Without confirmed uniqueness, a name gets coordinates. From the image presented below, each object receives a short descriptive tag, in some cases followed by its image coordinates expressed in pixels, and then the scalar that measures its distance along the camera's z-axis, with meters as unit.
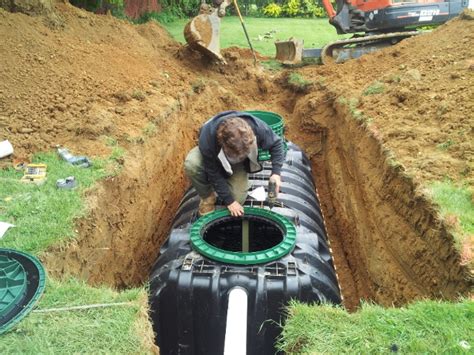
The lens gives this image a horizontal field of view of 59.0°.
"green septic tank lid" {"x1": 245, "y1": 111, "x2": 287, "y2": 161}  6.37
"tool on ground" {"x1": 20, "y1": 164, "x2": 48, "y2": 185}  5.05
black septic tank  3.85
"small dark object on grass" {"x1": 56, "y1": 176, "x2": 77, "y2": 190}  4.91
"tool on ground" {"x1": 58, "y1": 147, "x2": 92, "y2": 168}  5.43
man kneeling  4.21
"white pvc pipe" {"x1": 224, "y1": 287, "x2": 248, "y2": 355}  3.21
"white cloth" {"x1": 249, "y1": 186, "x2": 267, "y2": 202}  5.14
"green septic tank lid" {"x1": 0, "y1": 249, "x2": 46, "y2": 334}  3.19
